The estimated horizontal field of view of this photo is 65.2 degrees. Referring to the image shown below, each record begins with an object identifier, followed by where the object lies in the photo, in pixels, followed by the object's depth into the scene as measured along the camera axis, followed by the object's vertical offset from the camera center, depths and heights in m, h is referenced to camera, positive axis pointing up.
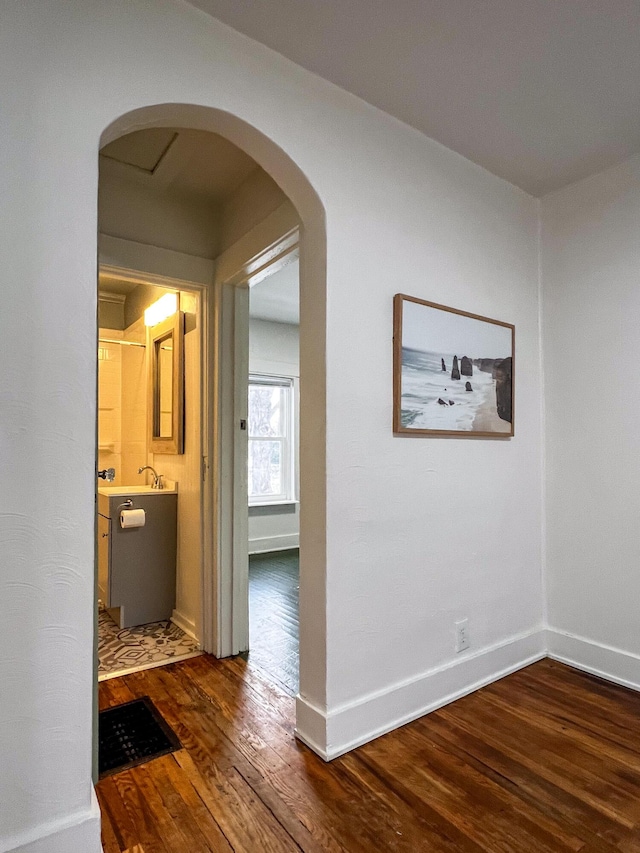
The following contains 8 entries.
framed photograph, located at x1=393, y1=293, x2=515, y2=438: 2.03 +0.29
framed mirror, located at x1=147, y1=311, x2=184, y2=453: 3.04 +0.35
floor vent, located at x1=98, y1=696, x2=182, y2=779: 1.75 -1.13
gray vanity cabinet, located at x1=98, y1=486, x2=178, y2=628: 3.01 -0.74
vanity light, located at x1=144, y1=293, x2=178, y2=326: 3.22 +0.87
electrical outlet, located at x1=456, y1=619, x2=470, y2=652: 2.21 -0.88
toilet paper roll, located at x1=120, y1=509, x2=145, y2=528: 2.97 -0.48
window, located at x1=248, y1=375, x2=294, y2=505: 5.66 -0.02
